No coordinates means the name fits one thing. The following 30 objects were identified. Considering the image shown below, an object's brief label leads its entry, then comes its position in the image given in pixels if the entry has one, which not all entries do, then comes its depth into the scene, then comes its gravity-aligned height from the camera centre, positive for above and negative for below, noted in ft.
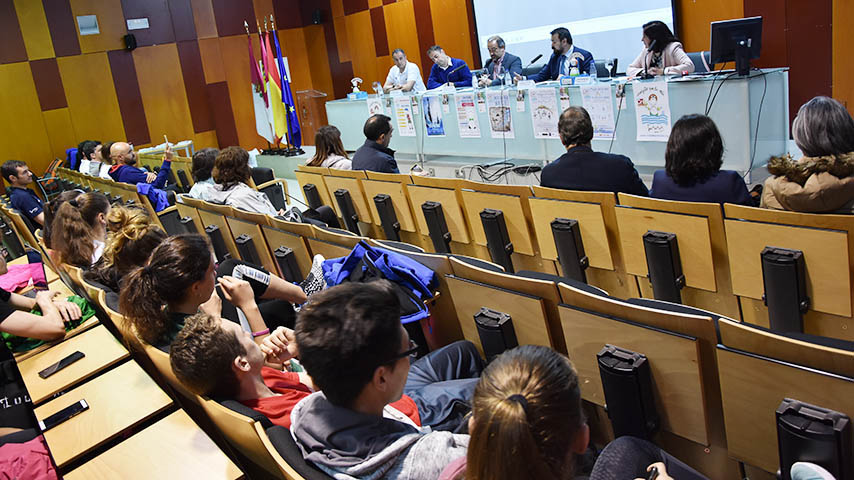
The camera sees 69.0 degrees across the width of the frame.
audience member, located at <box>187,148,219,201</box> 16.62 -0.85
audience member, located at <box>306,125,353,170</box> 16.84 -0.82
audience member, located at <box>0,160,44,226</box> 20.38 -0.97
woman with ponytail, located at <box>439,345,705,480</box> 3.51 -1.88
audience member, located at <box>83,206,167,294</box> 9.24 -1.41
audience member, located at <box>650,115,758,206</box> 9.26 -1.51
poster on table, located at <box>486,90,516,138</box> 21.30 -0.73
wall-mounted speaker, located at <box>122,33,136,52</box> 33.12 +5.40
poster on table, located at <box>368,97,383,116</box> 26.25 +0.19
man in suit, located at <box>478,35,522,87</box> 23.67 +1.15
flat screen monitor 15.42 +0.42
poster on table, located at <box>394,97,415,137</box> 25.07 -0.42
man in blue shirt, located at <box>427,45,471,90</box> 25.95 +1.18
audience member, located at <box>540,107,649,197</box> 10.91 -1.53
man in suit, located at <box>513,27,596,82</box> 20.95 +0.75
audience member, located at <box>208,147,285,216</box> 14.40 -1.21
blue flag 30.22 +0.95
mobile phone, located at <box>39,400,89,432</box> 6.85 -2.83
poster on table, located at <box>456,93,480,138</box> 22.52 -0.69
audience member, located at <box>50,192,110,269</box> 11.35 -1.43
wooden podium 31.86 +0.37
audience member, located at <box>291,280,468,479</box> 4.50 -2.11
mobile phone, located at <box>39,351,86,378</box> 8.13 -2.69
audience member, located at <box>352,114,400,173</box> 15.74 -0.98
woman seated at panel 18.89 +0.56
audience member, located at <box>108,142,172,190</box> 21.63 -0.81
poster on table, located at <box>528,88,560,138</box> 19.61 -0.82
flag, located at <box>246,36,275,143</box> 31.53 +1.10
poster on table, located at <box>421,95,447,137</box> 23.90 -0.52
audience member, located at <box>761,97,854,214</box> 8.14 -1.56
